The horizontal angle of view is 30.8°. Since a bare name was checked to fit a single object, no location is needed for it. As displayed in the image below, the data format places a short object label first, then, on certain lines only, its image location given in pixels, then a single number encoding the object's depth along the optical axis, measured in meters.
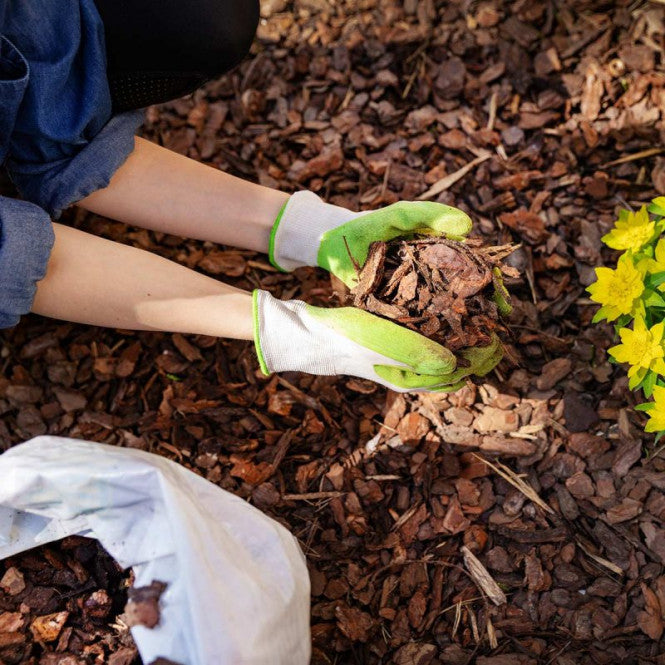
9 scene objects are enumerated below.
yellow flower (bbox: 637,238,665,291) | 1.06
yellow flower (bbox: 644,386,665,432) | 1.04
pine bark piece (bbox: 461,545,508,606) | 1.12
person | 1.06
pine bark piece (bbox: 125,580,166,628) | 1.00
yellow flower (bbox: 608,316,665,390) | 1.05
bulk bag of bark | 0.99
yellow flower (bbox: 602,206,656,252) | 1.09
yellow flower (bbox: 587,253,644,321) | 1.07
